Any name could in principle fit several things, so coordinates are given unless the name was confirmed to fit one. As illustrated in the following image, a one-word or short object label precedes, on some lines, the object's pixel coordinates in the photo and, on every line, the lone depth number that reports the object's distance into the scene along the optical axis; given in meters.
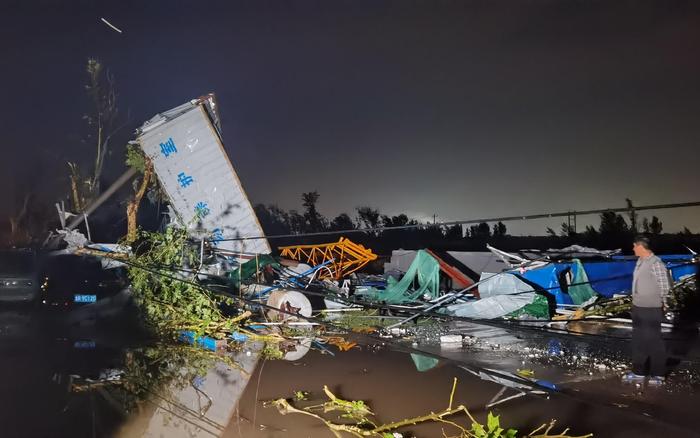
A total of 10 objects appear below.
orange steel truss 13.83
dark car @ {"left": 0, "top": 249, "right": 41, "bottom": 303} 11.22
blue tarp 12.15
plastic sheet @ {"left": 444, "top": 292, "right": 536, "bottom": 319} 10.43
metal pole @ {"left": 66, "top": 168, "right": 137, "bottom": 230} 14.38
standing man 6.40
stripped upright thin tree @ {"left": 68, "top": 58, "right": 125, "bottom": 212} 16.77
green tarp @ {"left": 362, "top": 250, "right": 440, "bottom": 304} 11.77
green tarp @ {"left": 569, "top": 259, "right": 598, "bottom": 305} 12.05
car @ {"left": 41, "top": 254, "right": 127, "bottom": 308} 10.99
